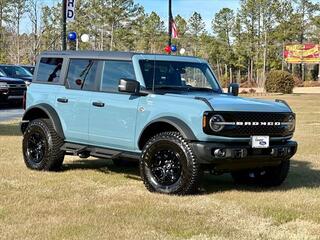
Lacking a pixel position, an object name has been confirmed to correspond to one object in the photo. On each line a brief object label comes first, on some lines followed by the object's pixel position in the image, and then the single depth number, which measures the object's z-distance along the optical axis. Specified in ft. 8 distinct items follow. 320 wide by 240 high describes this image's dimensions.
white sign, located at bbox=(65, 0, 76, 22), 62.26
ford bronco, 23.30
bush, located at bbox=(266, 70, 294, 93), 138.51
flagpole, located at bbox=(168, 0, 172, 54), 99.66
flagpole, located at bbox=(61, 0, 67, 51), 59.93
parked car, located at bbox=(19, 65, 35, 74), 90.75
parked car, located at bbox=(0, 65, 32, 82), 83.13
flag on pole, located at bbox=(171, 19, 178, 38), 106.77
